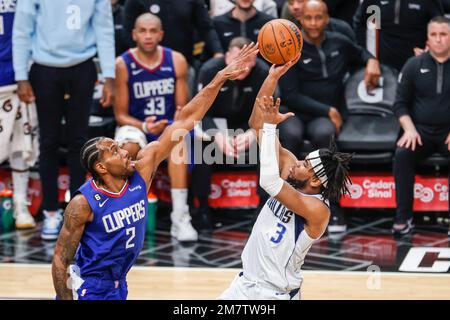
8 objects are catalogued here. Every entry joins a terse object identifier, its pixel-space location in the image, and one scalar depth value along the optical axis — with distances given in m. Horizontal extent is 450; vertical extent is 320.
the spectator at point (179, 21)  14.91
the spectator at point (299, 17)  15.12
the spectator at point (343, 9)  15.91
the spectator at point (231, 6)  15.58
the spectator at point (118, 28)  15.46
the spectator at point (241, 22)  14.95
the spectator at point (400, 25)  14.98
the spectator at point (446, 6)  15.59
